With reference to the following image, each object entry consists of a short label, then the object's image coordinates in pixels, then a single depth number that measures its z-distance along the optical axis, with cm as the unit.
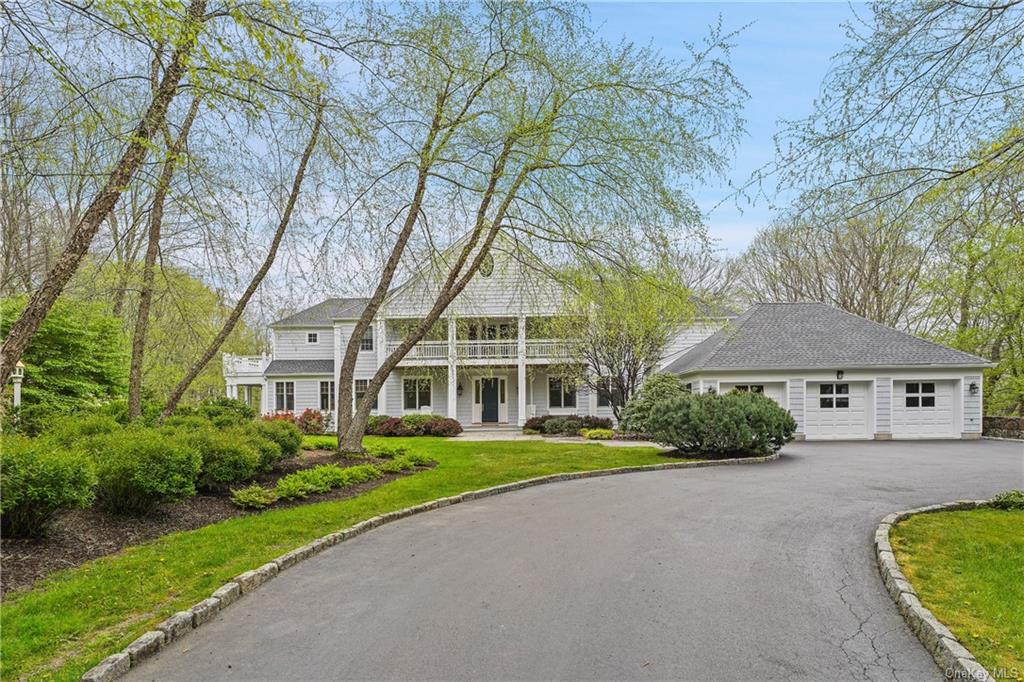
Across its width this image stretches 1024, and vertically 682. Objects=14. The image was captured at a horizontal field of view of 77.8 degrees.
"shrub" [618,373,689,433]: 2139
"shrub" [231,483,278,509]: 847
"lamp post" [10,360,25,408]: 1302
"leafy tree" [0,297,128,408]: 1508
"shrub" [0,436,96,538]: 560
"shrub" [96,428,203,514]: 704
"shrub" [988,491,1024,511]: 882
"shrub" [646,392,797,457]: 1513
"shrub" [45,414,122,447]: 846
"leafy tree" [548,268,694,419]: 2117
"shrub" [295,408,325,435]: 2575
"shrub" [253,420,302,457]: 1149
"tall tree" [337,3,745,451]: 1124
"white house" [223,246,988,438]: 2155
